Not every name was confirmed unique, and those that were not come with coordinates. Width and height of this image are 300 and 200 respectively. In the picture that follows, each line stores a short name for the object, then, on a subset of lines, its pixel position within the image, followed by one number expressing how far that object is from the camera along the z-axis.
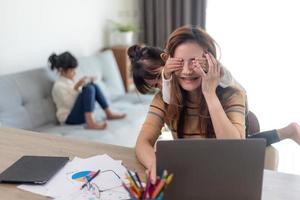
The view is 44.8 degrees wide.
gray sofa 2.45
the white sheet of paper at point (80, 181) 0.99
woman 1.17
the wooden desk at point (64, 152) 0.99
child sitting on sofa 2.68
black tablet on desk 1.07
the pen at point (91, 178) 1.03
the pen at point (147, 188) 0.74
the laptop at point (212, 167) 0.83
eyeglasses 0.98
